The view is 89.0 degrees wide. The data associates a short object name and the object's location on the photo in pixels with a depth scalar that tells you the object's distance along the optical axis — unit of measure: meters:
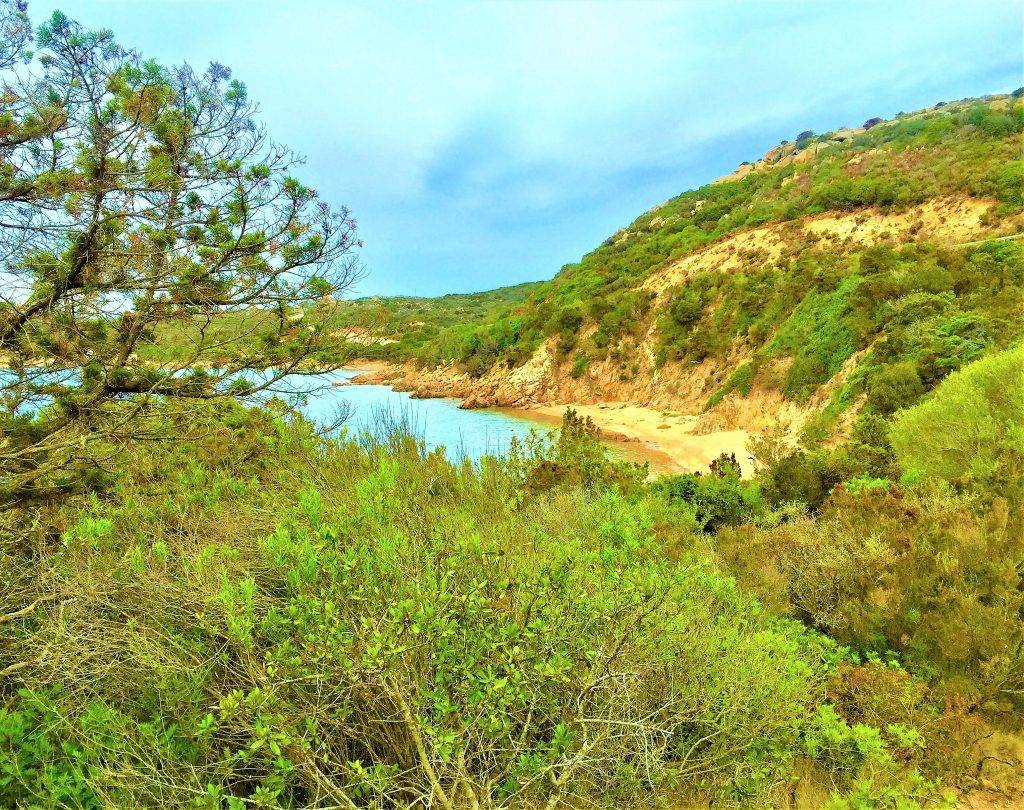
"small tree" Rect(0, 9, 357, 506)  3.78
